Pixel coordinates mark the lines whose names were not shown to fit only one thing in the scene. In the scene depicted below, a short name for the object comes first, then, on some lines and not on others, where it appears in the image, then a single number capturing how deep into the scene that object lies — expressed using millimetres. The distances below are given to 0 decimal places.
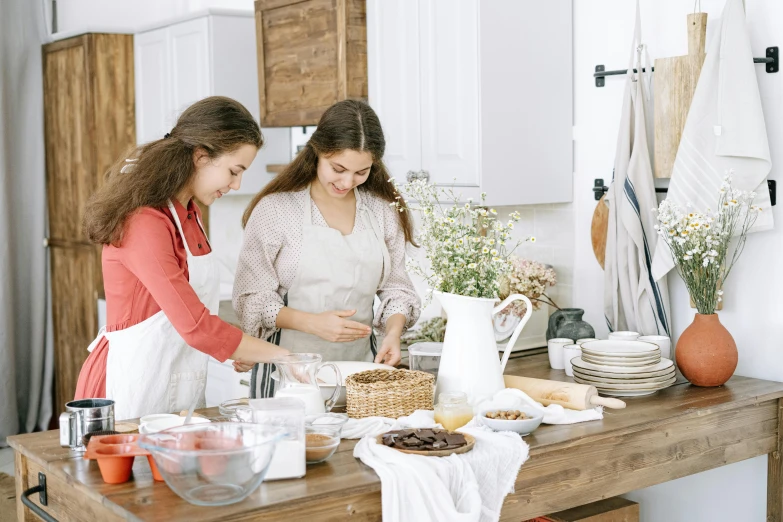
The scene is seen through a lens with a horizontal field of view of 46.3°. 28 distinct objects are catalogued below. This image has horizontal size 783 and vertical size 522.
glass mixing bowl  1664
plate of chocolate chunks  1929
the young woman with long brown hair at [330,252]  2662
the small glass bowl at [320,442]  1914
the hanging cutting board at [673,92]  2889
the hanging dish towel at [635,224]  3021
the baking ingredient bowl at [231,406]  2180
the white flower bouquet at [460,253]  2270
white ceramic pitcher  2301
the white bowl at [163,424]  2051
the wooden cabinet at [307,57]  3609
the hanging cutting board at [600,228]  3246
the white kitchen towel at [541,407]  2254
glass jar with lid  2139
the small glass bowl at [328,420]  2033
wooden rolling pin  2369
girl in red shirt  2264
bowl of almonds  2102
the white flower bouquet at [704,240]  2666
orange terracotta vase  2656
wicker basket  2217
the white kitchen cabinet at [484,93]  3176
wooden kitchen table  1759
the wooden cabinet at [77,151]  5113
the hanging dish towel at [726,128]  2725
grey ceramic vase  3020
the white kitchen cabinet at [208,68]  4402
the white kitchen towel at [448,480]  1837
